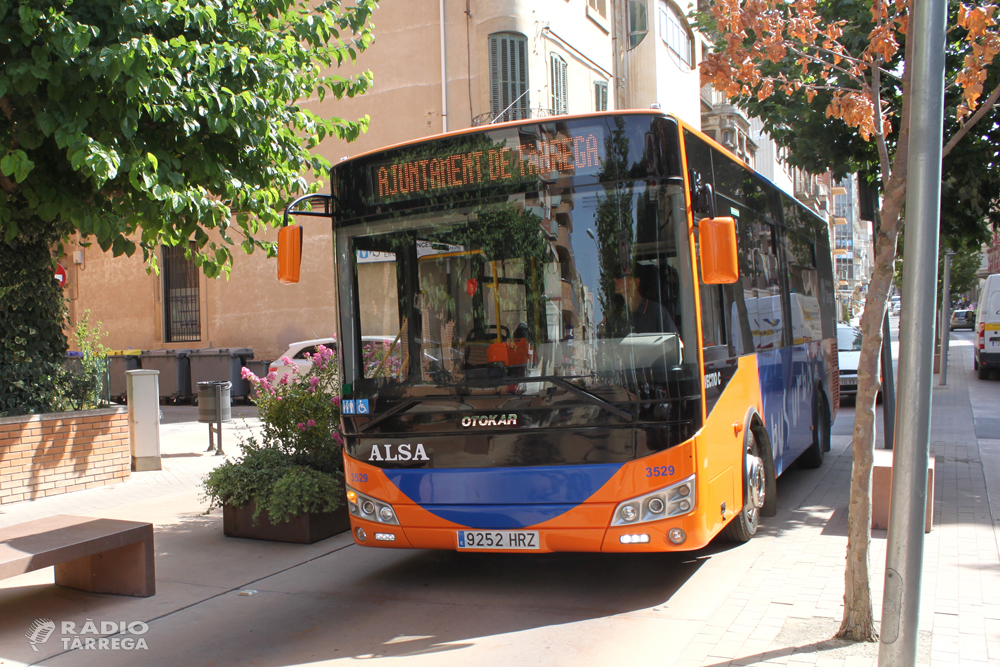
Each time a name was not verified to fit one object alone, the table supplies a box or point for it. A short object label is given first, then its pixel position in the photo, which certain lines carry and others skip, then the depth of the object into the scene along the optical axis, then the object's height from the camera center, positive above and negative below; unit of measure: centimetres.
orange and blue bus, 497 -8
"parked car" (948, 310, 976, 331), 6222 -68
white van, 2262 -48
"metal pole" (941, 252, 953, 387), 2009 -59
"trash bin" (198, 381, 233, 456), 1231 -100
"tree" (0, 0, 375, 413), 697 +193
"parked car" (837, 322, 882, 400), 1689 -87
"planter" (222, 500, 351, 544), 729 -169
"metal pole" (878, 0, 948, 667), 346 -10
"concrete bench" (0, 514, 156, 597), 512 -132
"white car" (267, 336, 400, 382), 1705 -46
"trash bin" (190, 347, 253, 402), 2053 -80
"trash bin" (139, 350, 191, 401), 2088 -93
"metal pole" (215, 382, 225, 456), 1231 -115
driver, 497 +5
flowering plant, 711 -109
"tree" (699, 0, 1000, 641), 433 +121
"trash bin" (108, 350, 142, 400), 2167 -73
